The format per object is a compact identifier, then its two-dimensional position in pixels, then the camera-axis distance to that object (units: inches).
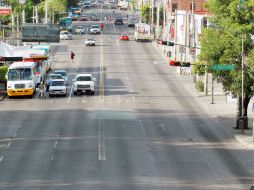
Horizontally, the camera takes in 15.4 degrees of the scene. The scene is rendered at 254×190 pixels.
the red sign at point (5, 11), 3538.4
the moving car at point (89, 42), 5231.3
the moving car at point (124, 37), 5703.7
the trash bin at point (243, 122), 2346.2
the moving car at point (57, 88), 3115.2
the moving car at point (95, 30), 6289.4
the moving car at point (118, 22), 7459.6
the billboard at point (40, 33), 3417.8
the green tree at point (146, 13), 6988.2
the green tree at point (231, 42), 2284.7
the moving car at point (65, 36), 5797.2
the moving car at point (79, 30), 6404.0
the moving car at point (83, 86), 3133.1
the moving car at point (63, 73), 3452.8
